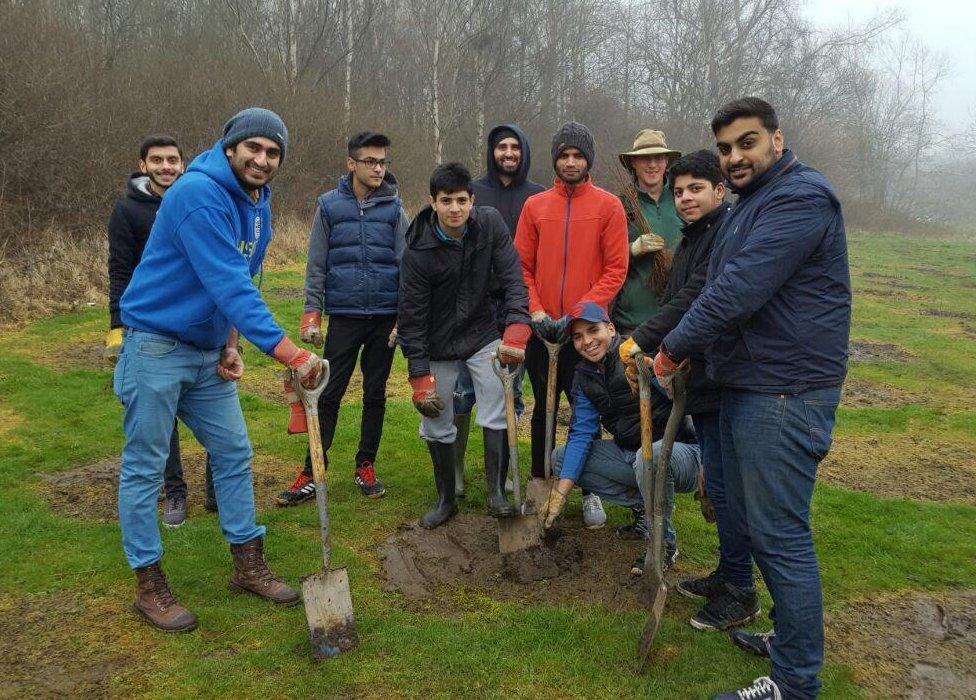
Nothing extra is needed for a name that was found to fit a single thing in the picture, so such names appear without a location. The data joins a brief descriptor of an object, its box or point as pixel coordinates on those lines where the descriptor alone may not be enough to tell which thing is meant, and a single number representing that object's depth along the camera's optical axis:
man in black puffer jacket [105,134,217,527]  4.38
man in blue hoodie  3.15
